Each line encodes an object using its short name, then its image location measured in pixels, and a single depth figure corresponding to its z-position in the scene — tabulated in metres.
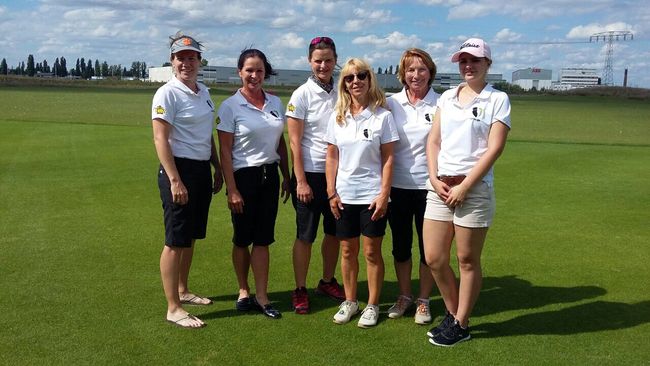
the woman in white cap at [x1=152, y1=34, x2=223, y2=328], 4.54
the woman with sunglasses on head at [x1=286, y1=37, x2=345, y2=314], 4.87
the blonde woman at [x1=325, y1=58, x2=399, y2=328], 4.61
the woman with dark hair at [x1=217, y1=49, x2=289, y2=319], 4.85
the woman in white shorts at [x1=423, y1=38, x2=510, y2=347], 4.17
